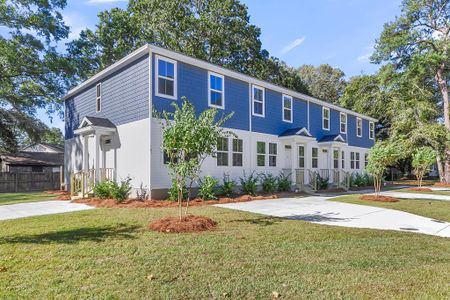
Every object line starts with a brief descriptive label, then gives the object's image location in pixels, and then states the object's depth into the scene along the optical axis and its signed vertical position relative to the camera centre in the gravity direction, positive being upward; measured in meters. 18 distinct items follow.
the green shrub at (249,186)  14.18 -1.07
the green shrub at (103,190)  11.90 -1.04
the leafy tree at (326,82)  43.91 +11.62
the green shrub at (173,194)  11.32 -1.14
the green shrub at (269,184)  15.16 -1.06
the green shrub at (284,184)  15.98 -1.12
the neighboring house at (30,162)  28.30 +0.15
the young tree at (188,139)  6.83 +0.53
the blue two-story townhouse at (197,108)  11.89 +2.07
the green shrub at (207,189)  12.02 -1.02
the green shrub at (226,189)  13.29 -1.13
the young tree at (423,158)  19.63 +0.27
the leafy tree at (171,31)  28.00 +12.34
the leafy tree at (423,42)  26.28 +10.73
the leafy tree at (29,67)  21.78 +7.21
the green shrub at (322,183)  18.45 -1.22
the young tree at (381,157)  13.06 +0.23
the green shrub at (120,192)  11.18 -1.04
